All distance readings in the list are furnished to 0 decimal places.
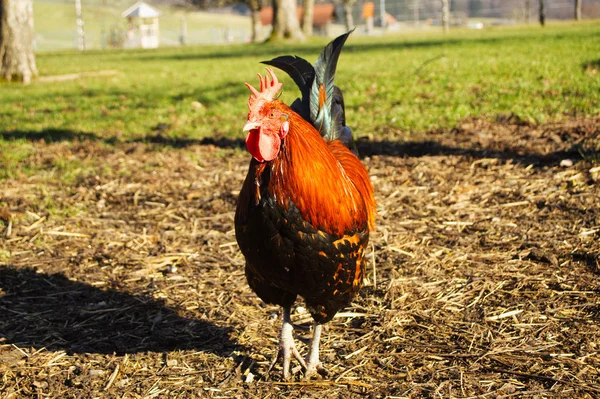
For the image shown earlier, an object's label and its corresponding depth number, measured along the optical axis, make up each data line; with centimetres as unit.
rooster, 266
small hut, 4494
